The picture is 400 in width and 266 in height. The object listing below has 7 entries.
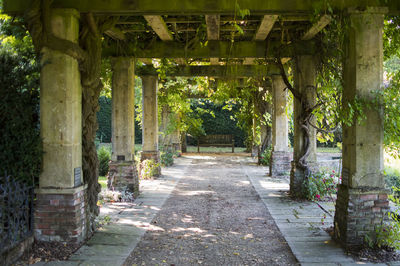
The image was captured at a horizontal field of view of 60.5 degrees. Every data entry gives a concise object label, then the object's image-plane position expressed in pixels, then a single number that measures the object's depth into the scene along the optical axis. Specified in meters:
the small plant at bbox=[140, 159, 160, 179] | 10.02
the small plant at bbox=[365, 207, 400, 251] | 4.02
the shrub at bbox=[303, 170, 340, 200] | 7.06
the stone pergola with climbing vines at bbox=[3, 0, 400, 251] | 4.18
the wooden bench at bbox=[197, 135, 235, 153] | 23.50
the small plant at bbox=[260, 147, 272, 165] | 13.39
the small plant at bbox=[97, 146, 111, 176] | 12.26
